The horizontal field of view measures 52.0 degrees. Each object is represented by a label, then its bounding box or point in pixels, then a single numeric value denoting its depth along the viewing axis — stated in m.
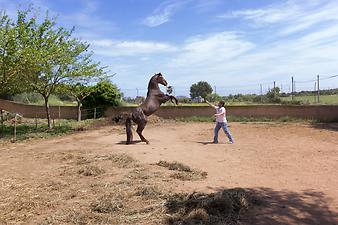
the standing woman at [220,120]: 13.00
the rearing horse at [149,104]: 13.56
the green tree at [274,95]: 27.42
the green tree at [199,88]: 47.03
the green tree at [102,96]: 25.55
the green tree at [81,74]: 19.23
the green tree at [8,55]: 16.28
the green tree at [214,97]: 31.50
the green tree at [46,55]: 16.88
